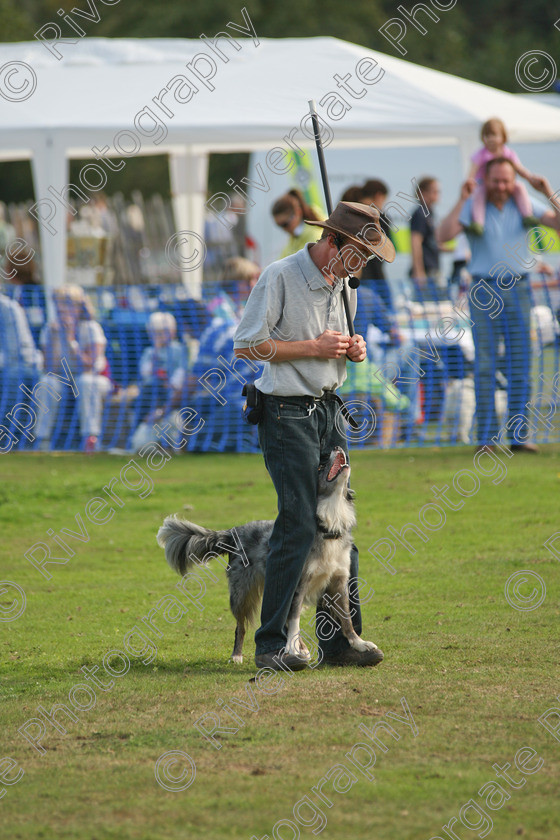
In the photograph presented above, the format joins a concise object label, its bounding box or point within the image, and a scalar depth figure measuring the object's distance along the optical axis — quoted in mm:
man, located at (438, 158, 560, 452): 10852
